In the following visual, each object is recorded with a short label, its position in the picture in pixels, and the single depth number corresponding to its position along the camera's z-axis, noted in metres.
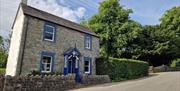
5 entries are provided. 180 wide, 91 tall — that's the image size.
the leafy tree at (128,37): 20.00
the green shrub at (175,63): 27.26
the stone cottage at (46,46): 8.72
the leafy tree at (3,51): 19.59
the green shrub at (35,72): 8.63
